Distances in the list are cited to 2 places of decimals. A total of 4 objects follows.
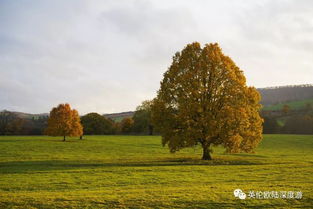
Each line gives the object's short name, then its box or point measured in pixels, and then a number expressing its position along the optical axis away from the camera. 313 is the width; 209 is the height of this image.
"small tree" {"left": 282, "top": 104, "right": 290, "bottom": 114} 145.50
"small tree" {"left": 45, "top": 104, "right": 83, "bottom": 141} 81.50
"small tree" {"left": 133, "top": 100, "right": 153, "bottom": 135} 121.12
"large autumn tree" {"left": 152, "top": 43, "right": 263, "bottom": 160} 40.19
